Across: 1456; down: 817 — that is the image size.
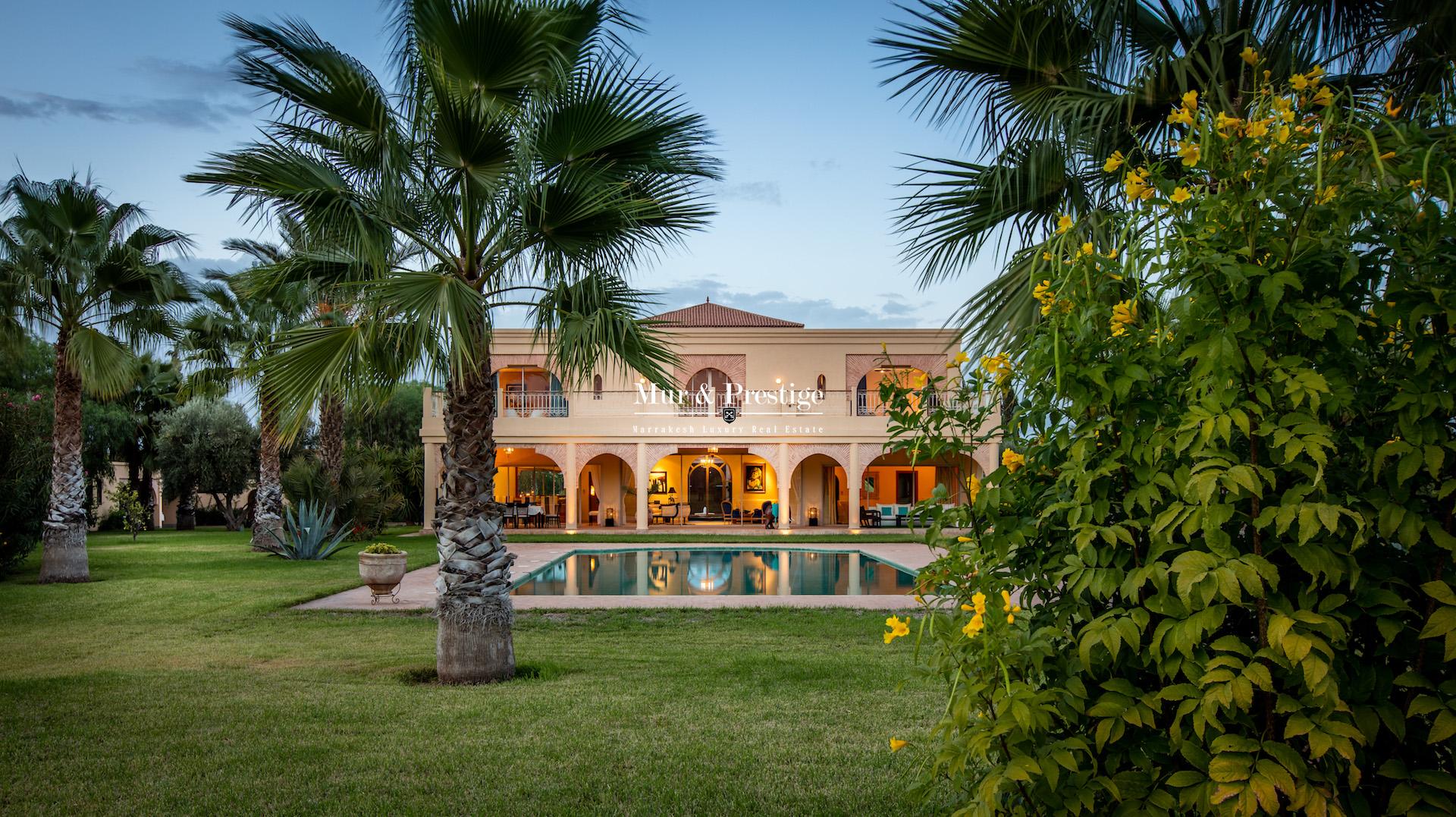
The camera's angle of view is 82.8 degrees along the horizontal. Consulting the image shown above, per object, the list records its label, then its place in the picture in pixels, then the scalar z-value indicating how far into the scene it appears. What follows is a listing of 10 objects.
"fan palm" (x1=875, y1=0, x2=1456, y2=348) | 3.94
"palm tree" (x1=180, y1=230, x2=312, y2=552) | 18.69
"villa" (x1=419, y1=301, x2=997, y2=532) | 23.14
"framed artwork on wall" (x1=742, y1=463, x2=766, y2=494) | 28.12
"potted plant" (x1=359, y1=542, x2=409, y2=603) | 10.67
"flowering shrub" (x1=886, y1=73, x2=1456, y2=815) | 1.57
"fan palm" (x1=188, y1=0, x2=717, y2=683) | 5.55
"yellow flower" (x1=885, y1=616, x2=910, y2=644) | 1.95
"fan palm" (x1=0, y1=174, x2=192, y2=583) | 12.80
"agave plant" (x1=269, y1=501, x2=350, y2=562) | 16.89
